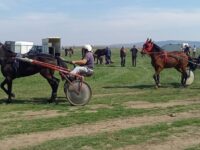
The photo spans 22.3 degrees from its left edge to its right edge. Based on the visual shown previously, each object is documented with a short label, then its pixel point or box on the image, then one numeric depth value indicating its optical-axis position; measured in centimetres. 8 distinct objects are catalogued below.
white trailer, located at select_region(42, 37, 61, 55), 5091
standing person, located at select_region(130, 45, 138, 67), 4362
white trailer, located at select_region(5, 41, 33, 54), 6019
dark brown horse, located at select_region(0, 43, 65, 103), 1609
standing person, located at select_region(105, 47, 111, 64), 4644
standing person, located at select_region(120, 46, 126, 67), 4363
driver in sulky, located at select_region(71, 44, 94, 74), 1573
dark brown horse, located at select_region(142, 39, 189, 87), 2236
